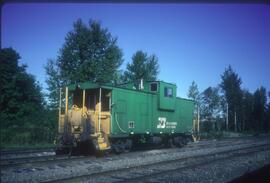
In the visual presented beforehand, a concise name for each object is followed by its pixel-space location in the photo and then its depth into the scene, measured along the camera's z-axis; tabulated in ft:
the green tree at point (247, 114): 254.88
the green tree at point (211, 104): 261.85
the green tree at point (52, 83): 117.50
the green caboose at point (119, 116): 54.03
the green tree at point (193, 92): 271.37
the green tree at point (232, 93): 238.68
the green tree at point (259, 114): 263.23
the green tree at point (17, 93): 118.89
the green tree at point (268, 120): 280.37
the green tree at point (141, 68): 163.32
